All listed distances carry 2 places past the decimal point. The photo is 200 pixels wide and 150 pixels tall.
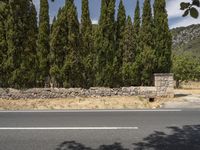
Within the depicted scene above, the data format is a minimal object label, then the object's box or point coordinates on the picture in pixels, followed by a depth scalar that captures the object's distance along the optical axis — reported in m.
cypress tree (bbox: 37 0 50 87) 19.89
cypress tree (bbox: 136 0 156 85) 19.68
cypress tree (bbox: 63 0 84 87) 19.12
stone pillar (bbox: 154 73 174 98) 18.47
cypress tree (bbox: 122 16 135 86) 20.10
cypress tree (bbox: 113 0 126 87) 19.70
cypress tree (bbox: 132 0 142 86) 20.20
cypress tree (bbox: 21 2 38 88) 18.69
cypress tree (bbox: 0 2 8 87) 18.55
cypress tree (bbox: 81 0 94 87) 20.06
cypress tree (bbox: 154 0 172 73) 19.52
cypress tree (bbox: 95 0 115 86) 19.34
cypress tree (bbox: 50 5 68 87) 19.39
